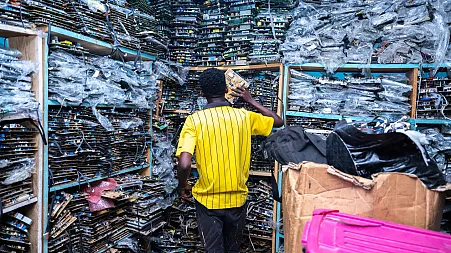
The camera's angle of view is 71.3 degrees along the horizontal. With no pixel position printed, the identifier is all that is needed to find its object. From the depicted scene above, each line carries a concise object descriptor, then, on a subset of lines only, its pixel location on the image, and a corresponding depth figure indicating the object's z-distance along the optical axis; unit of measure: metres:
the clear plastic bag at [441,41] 2.46
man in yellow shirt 2.09
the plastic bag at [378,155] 1.25
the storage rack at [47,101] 2.06
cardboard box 1.25
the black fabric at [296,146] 1.64
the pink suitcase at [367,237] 1.05
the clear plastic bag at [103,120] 2.47
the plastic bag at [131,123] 2.75
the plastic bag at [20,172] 1.84
